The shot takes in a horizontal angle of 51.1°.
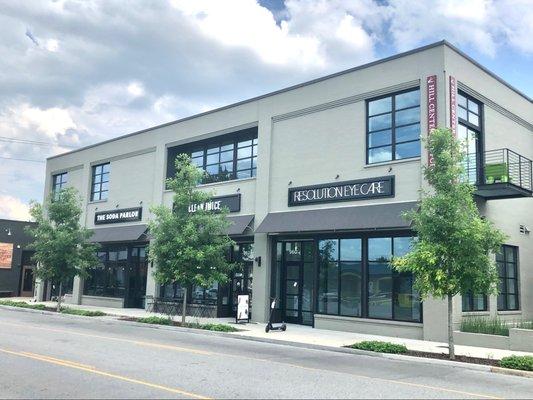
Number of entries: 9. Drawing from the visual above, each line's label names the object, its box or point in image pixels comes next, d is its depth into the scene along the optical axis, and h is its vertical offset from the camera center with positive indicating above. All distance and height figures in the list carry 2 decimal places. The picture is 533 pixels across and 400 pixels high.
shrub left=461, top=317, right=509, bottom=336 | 16.66 -1.01
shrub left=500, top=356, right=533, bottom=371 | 12.34 -1.51
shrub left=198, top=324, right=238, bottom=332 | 19.34 -1.53
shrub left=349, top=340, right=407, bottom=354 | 14.73 -1.53
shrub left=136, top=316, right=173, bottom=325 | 21.72 -1.53
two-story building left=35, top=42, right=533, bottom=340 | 18.70 +3.97
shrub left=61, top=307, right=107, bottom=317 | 25.41 -1.54
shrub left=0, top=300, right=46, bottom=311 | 29.07 -1.50
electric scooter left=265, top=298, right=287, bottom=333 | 18.95 -1.42
